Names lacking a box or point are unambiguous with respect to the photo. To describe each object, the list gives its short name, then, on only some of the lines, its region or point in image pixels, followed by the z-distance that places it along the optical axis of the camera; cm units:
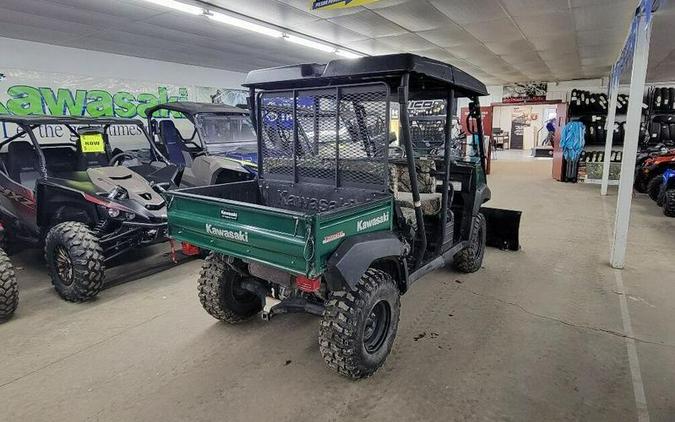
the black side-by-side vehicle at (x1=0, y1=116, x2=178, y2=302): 365
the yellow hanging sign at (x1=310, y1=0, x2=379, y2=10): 429
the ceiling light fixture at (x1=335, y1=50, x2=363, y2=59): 845
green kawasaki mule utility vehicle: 229
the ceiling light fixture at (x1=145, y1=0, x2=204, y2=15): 491
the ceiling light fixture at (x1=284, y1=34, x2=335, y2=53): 703
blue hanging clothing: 1024
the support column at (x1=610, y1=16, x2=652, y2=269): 412
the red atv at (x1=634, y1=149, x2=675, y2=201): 782
